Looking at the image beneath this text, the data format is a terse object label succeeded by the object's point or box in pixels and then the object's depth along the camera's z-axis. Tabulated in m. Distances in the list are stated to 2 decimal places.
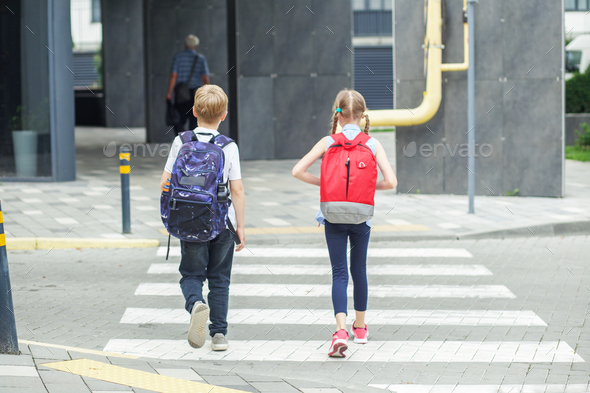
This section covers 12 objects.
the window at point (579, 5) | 30.18
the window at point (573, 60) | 24.70
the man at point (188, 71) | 14.82
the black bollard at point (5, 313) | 4.59
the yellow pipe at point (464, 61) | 11.42
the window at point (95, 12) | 46.34
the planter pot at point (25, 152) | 13.01
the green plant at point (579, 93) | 21.77
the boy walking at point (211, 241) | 4.87
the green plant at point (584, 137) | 18.76
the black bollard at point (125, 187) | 9.12
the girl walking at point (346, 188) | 4.88
